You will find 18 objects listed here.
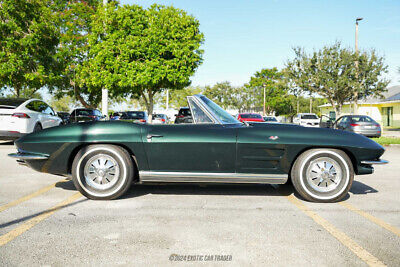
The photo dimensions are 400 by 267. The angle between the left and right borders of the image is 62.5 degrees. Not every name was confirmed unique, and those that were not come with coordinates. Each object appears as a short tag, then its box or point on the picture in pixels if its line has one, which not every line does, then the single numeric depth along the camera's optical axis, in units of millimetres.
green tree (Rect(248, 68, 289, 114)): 66812
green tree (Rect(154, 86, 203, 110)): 66312
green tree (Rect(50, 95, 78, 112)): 84594
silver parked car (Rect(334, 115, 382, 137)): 17750
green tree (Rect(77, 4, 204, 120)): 20391
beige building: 37900
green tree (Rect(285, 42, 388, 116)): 29219
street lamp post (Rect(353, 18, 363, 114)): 28616
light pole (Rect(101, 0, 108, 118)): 20750
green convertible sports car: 4047
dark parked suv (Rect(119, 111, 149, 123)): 20306
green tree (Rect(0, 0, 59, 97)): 19344
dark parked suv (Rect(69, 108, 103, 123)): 18275
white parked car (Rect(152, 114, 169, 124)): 30352
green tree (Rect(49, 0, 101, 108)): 25672
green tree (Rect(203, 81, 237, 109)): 69319
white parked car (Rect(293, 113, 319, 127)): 28495
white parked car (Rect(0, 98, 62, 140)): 9938
